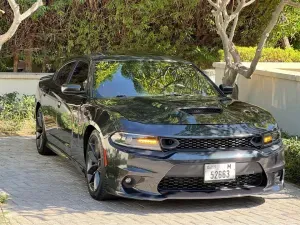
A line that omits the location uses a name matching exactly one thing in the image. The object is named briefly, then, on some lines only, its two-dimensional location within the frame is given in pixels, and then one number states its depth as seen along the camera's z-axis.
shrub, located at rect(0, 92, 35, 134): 11.48
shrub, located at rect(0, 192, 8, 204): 6.65
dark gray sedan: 6.31
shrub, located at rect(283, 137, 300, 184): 7.81
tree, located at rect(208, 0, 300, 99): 10.26
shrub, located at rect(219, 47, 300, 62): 14.61
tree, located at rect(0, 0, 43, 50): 8.43
